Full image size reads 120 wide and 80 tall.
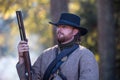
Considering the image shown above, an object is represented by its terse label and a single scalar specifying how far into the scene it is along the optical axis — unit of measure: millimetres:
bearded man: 6941
